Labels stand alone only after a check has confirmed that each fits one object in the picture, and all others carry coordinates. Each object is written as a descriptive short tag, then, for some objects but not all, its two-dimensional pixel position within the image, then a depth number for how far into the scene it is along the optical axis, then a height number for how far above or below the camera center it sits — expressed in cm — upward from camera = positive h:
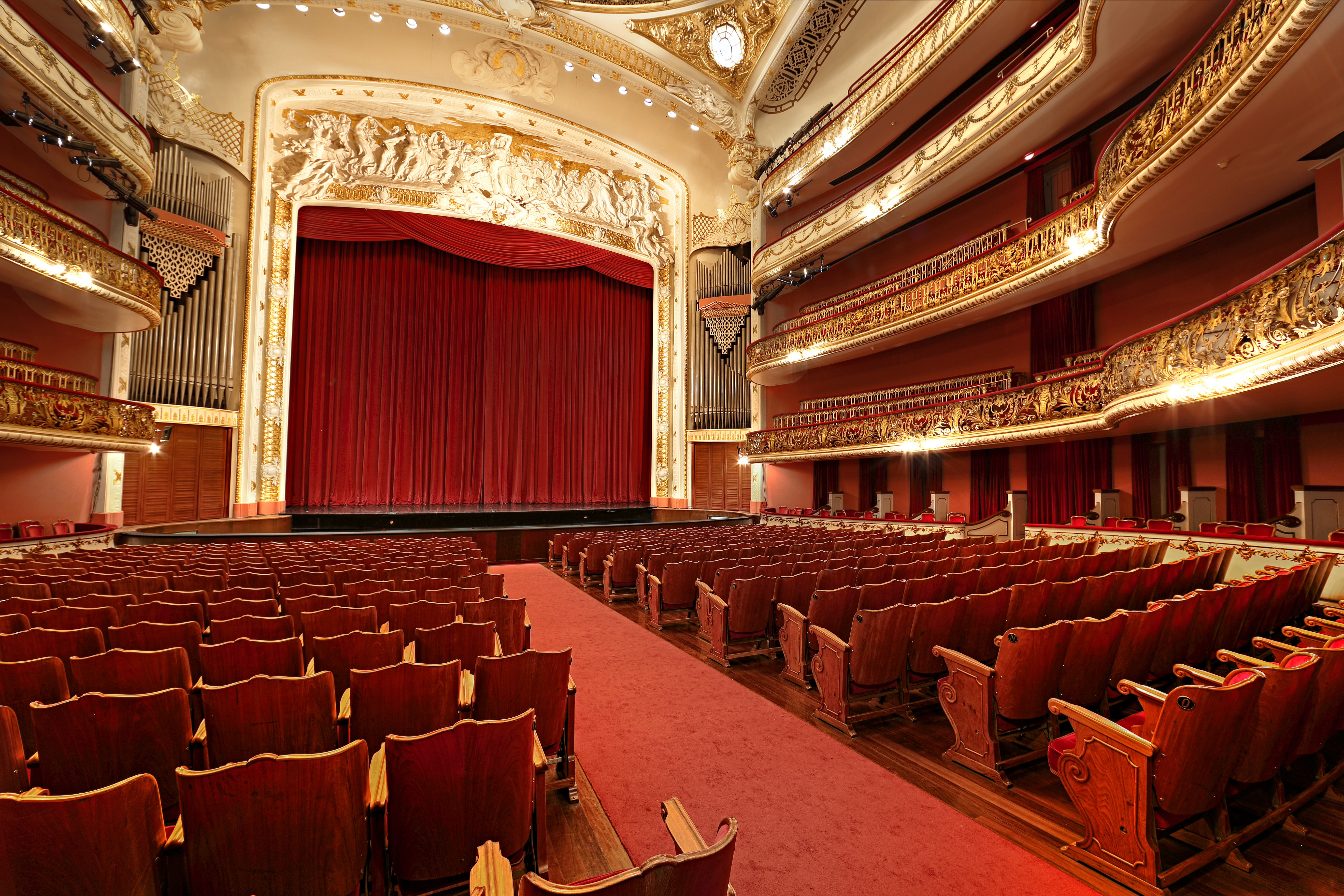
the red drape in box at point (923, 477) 1284 +8
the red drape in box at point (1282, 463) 760 +26
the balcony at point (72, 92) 717 +503
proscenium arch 1155 +544
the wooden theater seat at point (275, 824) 136 -82
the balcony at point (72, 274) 709 +264
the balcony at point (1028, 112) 735 +559
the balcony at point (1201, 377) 440 +110
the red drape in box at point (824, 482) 1514 -3
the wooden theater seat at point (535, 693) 226 -83
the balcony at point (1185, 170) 489 +337
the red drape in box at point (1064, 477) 984 +9
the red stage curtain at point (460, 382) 1377 +244
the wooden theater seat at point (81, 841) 121 -76
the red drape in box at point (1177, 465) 873 +25
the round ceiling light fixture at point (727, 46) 1448 +1057
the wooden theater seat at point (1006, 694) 255 -93
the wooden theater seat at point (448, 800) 157 -87
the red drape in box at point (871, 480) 1395 +2
